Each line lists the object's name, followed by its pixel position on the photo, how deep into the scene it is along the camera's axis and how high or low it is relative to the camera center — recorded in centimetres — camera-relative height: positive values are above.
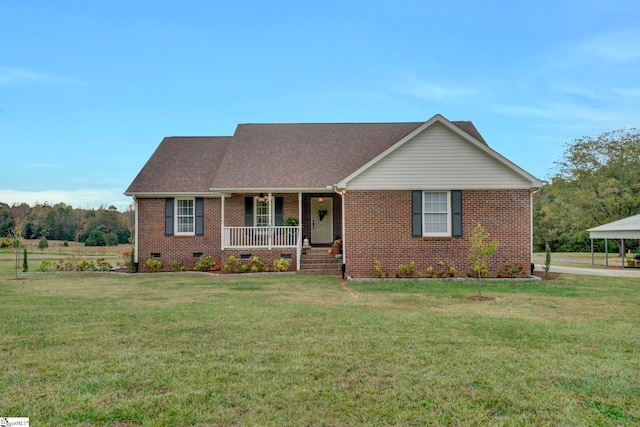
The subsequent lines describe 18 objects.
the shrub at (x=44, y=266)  1722 -166
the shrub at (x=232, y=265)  1616 -152
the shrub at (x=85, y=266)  1738 -166
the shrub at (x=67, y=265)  1748 -163
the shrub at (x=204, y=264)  1705 -156
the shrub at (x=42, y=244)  4122 -168
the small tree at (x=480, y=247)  1031 -53
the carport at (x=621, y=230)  1846 -18
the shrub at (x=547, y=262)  1447 -128
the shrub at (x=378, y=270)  1375 -148
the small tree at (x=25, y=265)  1712 -162
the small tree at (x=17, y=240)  1609 -49
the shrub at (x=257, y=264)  1616 -150
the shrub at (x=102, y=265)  1759 -167
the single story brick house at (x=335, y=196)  1398 +122
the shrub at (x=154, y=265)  1723 -161
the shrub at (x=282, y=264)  1583 -146
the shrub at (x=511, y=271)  1397 -154
